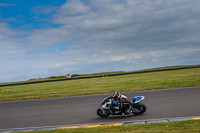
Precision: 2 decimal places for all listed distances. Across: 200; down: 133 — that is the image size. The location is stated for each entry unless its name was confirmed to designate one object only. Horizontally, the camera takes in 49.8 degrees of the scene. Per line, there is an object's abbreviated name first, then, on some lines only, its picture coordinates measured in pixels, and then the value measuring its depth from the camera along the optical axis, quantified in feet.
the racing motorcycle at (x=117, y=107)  32.91
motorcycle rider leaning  32.83
